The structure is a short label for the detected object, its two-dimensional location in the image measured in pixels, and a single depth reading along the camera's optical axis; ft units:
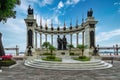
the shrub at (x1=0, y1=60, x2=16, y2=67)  36.83
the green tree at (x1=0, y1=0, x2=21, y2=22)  33.41
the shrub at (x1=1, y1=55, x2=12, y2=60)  39.34
